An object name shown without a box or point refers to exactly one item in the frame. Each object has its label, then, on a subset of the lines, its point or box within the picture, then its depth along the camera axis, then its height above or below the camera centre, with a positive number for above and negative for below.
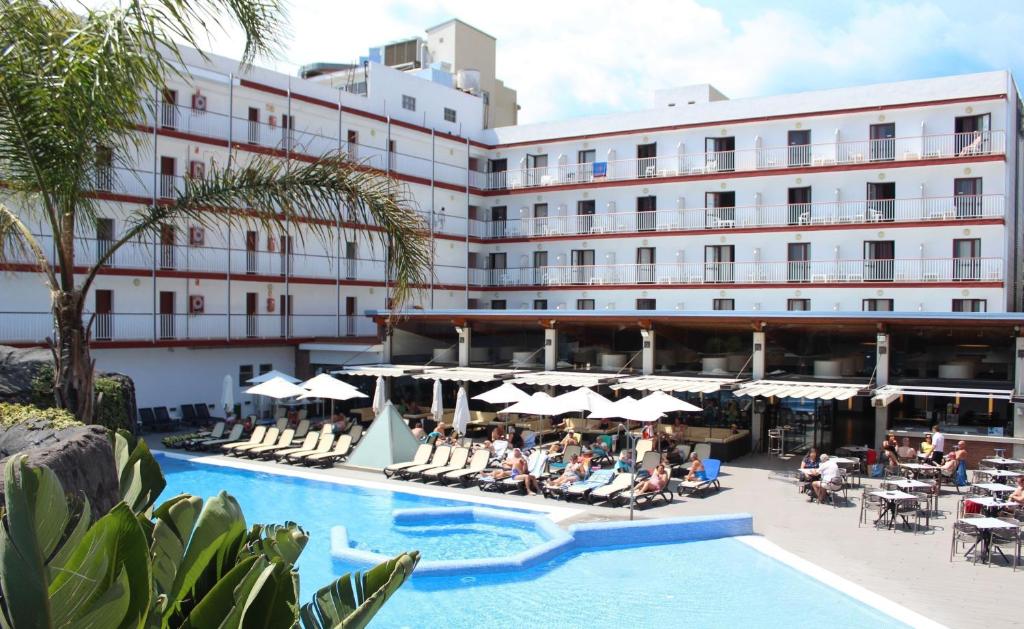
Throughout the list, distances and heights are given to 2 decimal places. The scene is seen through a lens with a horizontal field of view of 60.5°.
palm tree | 8.91 +1.75
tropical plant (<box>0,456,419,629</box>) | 2.97 -1.06
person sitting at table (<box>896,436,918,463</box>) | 21.23 -3.26
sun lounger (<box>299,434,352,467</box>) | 23.18 -3.80
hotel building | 26.98 +2.53
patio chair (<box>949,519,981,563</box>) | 14.03 -3.42
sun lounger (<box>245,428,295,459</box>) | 24.06 -3.73
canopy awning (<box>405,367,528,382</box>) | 27.69 -1.95
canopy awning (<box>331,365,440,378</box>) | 29.12 -1.95
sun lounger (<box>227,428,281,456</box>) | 24.28 -3.64
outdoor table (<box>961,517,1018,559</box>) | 13.67 -3.20
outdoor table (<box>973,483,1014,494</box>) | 16.62 -3.18
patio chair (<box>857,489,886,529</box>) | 16.59 -3.70
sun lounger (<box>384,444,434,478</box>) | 21.48 -3.67
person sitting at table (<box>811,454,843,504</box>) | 18.33 -3.42
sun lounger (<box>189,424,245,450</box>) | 25.20 -3.78
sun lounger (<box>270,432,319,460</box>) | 23.70 -3.65
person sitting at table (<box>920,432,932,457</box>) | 20.92 -3.06
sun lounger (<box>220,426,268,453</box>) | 24.55 -3.64
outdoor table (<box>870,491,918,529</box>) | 16.06 -3.27
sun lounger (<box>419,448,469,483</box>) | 20.86 -3.69
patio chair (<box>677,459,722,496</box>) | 19.28 -3.69
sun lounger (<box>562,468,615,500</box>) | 18.81 -3.71
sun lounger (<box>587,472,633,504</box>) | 18.44 -3.69
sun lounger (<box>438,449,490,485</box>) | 20.63 -3.72
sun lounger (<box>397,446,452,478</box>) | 21.25 -3.67
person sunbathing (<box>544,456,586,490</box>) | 19.38 -3.60
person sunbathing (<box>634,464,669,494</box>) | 18.47 -3.54
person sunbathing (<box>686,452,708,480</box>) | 19.67 -3.49
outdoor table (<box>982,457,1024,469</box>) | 19.83 -3.21
